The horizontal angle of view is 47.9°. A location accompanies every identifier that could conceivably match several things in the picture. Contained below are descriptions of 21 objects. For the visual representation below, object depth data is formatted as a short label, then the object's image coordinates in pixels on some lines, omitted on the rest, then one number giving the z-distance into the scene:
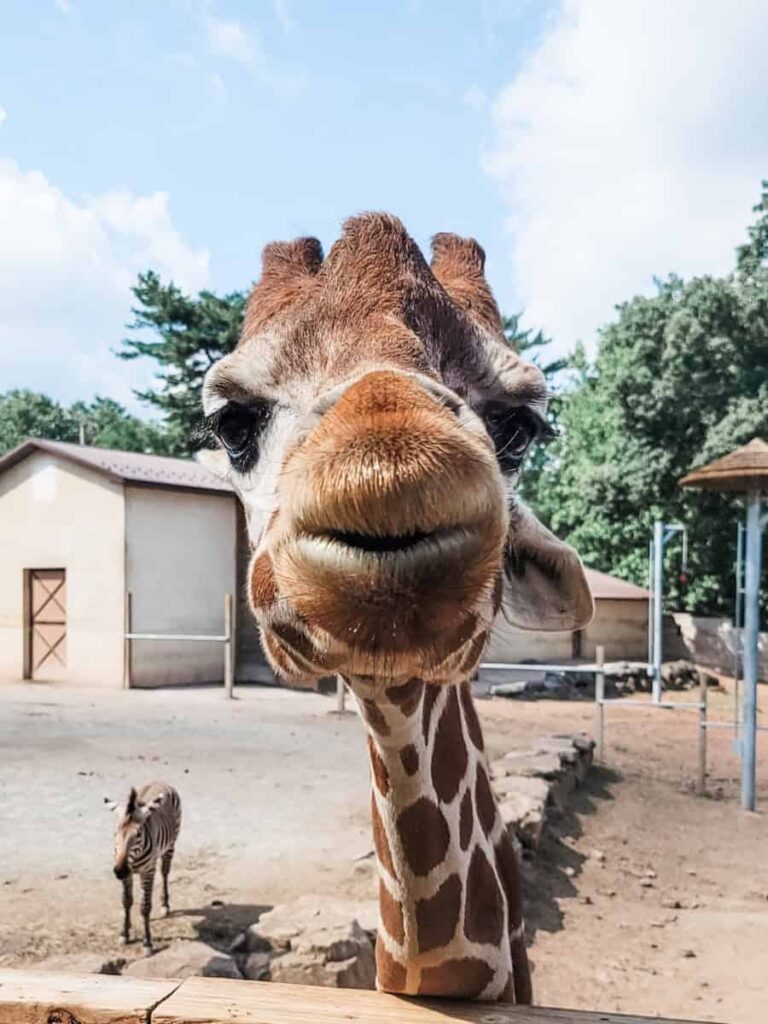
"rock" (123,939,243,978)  4.30
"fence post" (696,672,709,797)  10.44
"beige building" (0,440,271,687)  19.86
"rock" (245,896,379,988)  4.62
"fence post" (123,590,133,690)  19.24
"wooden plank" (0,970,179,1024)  1.77
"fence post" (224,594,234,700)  16.92
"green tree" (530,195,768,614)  23.45
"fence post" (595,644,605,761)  12.10
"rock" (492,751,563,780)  9.91
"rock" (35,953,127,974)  4.24
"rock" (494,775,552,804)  8.81
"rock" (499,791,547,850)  7.75
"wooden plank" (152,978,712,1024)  1.74
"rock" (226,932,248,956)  5.10
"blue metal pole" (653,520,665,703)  17.06
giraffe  1.34
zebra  5.75
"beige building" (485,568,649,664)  25.95
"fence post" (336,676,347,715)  16.59
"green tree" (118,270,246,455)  26.08
